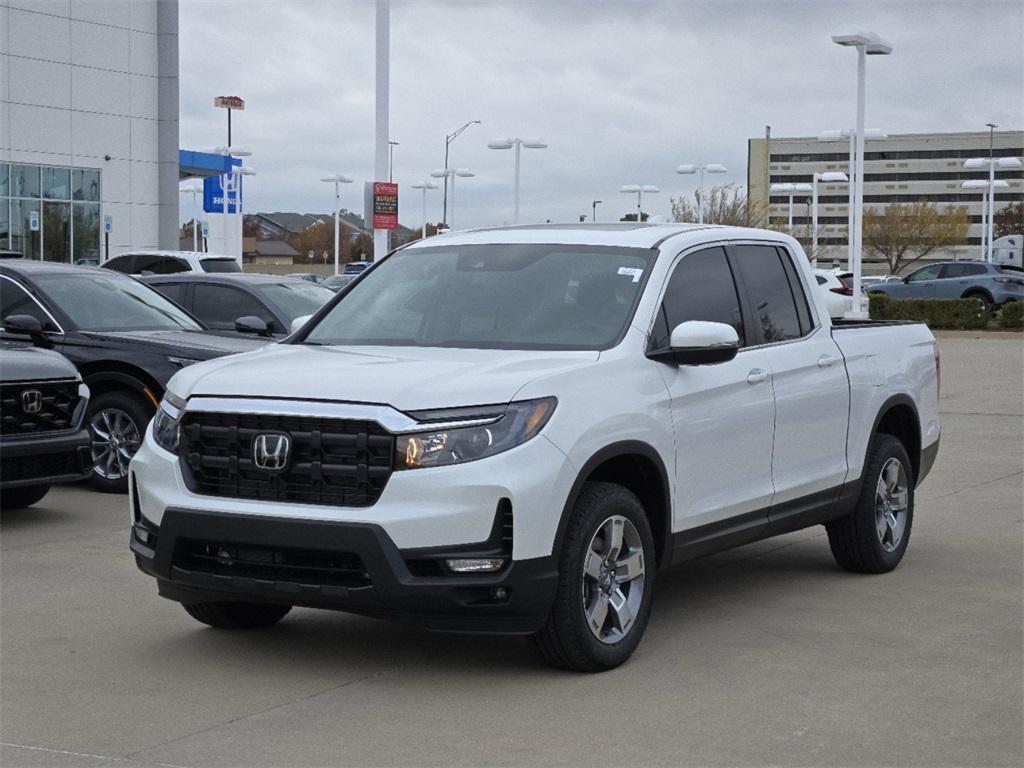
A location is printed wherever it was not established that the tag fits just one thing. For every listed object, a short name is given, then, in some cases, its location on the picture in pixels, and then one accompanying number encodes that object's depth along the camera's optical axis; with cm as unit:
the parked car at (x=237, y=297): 1504
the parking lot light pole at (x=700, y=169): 5488
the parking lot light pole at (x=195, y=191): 8851
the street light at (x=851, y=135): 4800
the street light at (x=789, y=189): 7120
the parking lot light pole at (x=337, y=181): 8750
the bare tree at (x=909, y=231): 10806
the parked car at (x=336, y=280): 4106
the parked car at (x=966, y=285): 4725
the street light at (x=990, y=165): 6411
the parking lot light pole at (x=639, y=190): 5688
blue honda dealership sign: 6669
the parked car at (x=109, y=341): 1180
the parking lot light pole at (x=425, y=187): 8669
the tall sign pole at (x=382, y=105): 2330
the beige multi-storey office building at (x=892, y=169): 16138
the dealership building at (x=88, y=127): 4562
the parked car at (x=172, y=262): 2611
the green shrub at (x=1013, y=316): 4094
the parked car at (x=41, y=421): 998
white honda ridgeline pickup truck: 589
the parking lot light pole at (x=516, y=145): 4566
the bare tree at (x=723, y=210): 6769
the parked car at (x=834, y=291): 2472
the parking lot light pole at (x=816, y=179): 6462
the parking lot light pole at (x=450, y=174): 6094
